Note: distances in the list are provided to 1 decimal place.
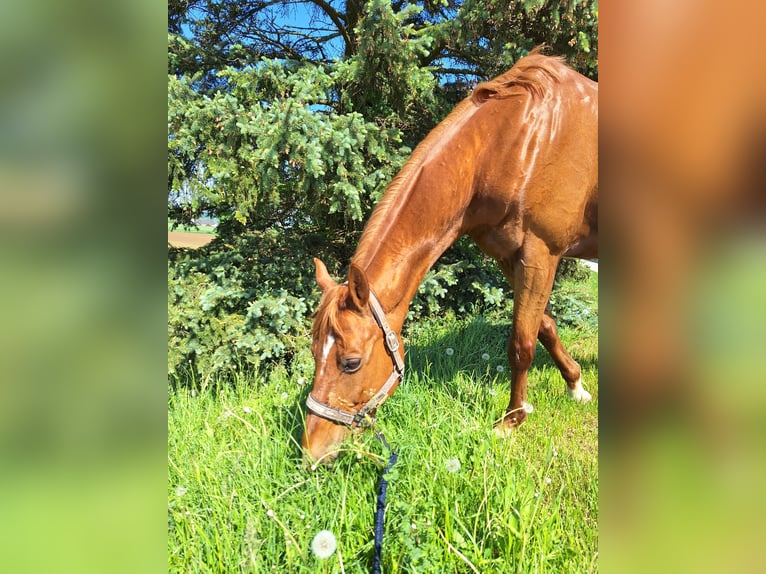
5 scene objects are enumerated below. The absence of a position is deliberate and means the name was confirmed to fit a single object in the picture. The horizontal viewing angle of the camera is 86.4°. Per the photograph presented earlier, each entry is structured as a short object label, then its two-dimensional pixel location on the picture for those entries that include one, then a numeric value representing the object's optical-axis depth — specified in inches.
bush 140.9
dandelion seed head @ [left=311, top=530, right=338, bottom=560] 52.6
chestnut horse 83.7
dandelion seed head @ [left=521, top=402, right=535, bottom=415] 99.0
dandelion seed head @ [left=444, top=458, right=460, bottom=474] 67.6
